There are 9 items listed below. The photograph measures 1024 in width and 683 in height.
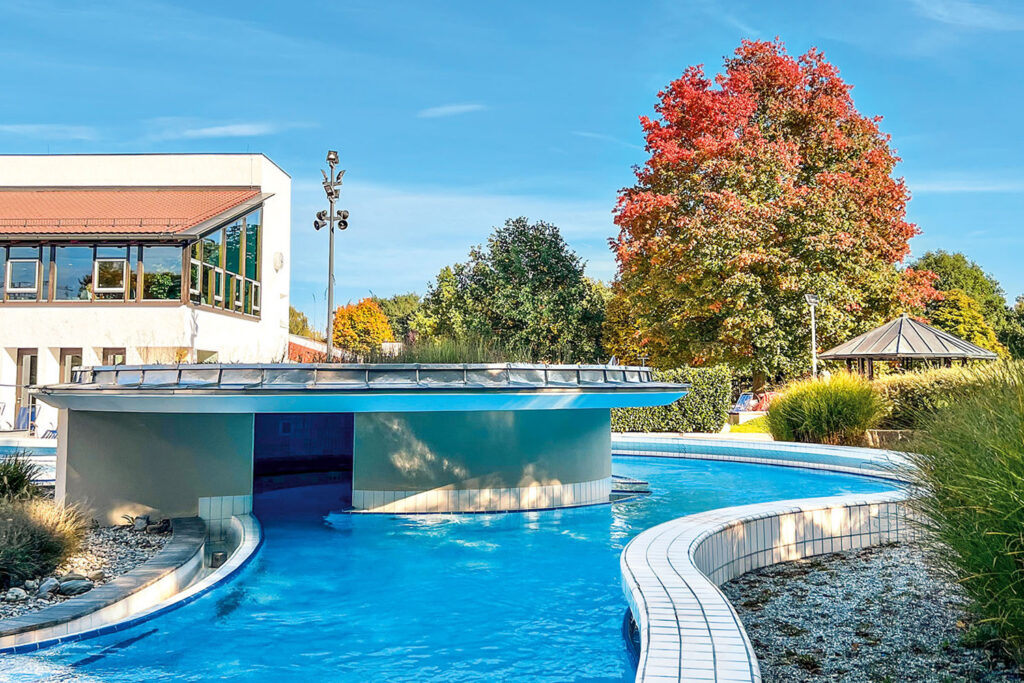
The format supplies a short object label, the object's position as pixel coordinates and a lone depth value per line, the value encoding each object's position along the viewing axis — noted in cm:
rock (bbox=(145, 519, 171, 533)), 773
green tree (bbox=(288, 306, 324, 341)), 6919
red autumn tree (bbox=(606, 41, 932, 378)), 2241
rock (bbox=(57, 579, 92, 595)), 536
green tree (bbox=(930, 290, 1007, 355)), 4000
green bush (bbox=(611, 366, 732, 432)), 1870
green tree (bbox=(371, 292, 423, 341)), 7381
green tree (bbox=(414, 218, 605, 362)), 2636
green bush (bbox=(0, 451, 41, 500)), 755
